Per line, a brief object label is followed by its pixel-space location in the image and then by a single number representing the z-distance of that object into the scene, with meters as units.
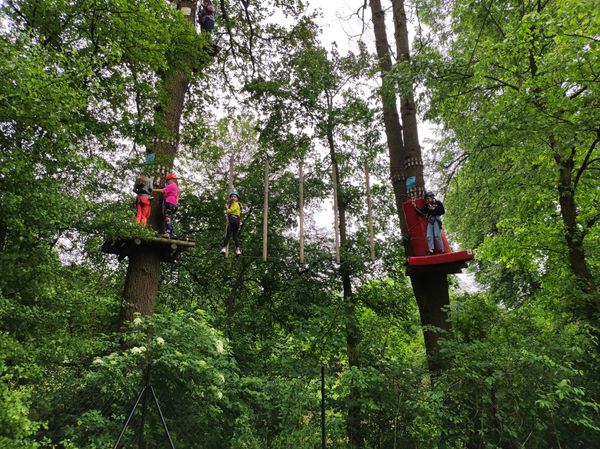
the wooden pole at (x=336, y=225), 6.64
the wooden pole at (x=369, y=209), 6.74
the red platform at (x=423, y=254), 5.93
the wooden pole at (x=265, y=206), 6.34
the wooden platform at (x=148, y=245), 6.21
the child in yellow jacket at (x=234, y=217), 7.07
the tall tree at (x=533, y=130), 5.41
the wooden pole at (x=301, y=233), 6.54
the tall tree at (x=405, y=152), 6.45
